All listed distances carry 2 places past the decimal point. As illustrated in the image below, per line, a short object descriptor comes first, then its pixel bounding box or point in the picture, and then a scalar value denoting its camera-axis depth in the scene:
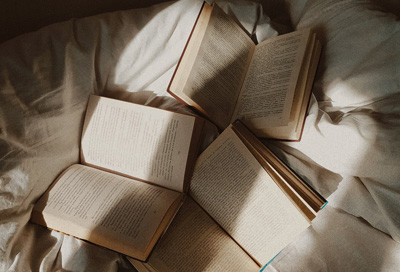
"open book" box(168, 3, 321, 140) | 0.72
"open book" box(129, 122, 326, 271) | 0.65
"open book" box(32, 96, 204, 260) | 0.62
